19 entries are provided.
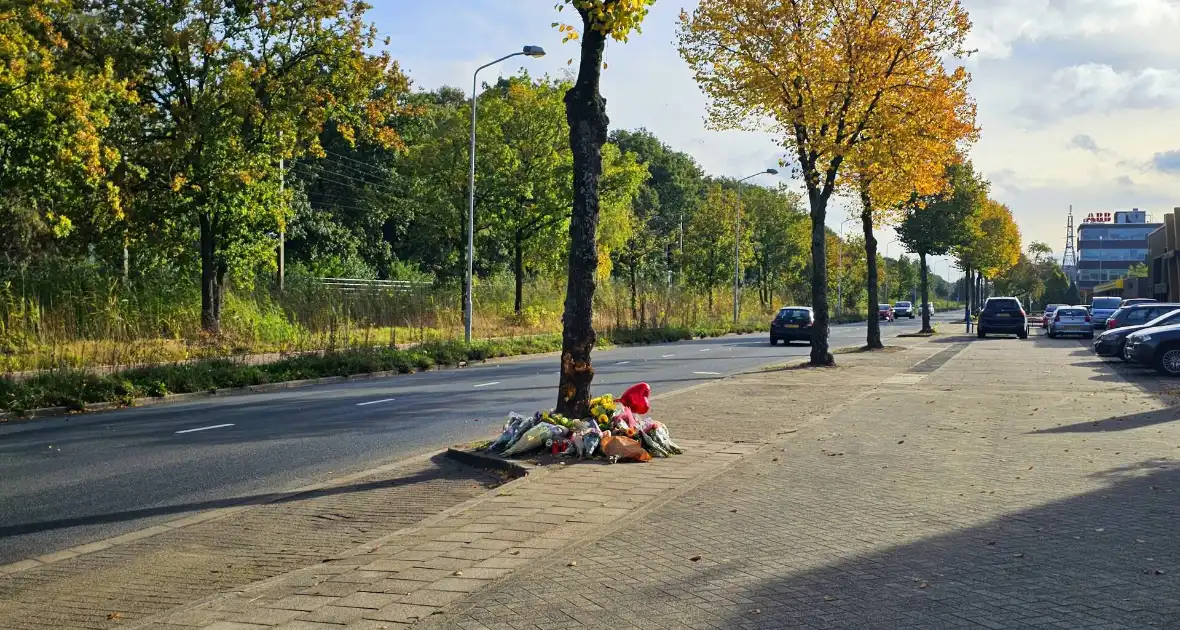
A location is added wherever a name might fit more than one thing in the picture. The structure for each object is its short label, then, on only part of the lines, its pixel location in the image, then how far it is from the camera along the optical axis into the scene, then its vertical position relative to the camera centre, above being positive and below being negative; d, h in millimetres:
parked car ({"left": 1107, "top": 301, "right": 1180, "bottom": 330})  30438 -458
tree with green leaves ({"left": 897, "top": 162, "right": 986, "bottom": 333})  43500 +3914
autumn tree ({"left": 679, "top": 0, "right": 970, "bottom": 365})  22766 +5646
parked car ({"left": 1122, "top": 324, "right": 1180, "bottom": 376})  21453 -1136
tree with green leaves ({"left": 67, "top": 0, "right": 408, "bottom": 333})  23438 +5816
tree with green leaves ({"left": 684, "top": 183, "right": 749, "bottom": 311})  59781 +3757
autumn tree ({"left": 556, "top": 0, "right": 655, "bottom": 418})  10172 +1186
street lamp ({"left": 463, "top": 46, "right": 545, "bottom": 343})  28766 +2843
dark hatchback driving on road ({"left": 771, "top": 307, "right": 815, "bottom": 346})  38156 -746
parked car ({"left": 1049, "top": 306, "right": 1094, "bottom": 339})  43844 -1037
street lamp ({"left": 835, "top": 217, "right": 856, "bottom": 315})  73519 +3080
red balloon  10078 -897
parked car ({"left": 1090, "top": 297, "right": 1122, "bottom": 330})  44781 -459
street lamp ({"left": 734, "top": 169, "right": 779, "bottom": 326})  51388 +3357
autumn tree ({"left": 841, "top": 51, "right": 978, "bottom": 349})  23750 +4038
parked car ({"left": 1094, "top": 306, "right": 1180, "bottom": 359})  24969 -984
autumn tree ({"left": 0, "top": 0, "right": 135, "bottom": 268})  19594 +4396
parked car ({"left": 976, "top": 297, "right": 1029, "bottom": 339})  43469 -746
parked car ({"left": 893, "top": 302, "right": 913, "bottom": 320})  102188 -567
